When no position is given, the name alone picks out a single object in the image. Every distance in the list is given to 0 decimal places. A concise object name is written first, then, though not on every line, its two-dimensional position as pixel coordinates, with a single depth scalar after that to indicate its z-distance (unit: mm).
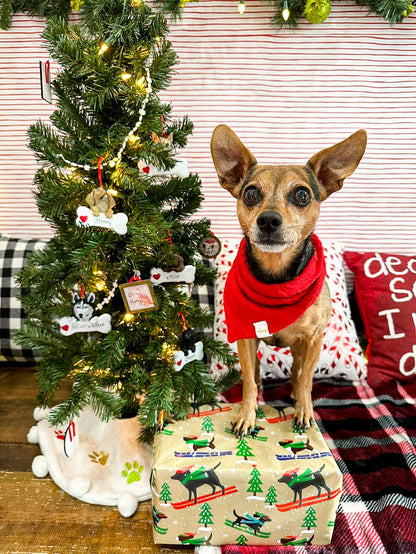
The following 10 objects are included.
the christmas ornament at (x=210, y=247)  1373
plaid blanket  1091
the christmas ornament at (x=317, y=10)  1624
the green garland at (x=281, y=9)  1649
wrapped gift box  1048
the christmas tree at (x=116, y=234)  1066
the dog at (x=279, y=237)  1049
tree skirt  1235
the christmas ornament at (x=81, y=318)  1143
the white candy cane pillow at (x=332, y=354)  1729
